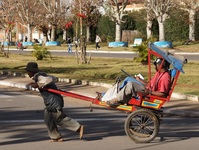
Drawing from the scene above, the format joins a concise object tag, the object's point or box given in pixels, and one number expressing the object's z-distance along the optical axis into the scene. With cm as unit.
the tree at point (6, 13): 7950
